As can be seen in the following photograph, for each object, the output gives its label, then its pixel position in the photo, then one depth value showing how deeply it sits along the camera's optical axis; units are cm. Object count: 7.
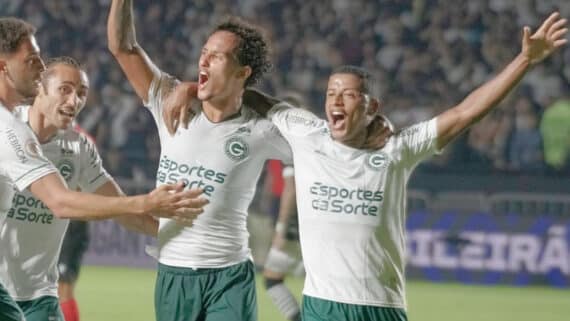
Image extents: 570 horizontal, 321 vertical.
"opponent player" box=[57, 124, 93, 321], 1871
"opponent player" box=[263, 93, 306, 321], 2130
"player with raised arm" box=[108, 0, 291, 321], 1308
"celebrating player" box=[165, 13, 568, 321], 1242
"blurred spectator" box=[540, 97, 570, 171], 3186
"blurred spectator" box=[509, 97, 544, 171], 3216
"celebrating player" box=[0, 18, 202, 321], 1104
